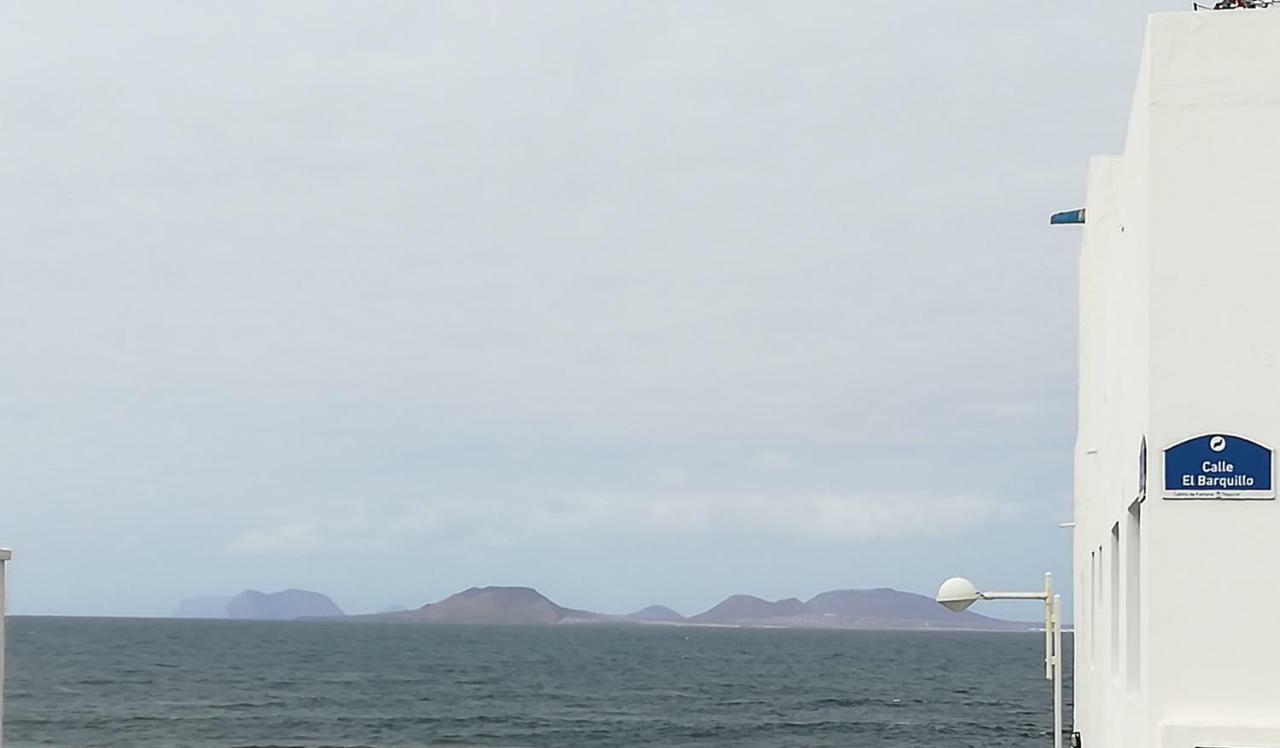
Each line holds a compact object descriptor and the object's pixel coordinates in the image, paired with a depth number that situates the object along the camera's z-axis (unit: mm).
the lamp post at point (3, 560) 9195
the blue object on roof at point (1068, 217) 15828
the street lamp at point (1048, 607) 13914
